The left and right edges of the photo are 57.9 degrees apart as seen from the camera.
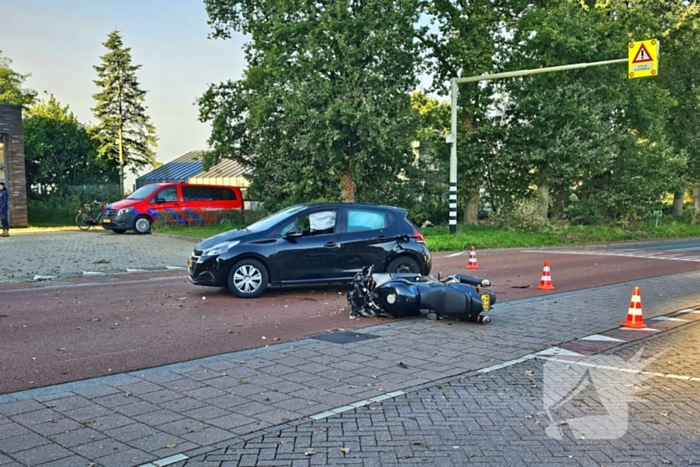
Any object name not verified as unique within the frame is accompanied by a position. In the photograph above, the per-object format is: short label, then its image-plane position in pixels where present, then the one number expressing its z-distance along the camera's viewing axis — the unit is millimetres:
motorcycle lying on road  8555
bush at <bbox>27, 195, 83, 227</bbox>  30436
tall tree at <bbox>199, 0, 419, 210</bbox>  23828
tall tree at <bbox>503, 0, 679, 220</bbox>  27000
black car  10516
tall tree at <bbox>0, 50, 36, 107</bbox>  49062
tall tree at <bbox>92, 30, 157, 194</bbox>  50906
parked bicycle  26812
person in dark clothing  22469
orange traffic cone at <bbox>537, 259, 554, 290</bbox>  12474
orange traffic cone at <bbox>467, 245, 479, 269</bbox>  15984
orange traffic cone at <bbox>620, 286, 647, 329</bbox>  8750
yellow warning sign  17719
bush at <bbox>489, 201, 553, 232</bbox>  26875
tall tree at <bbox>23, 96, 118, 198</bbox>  33906
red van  24641
